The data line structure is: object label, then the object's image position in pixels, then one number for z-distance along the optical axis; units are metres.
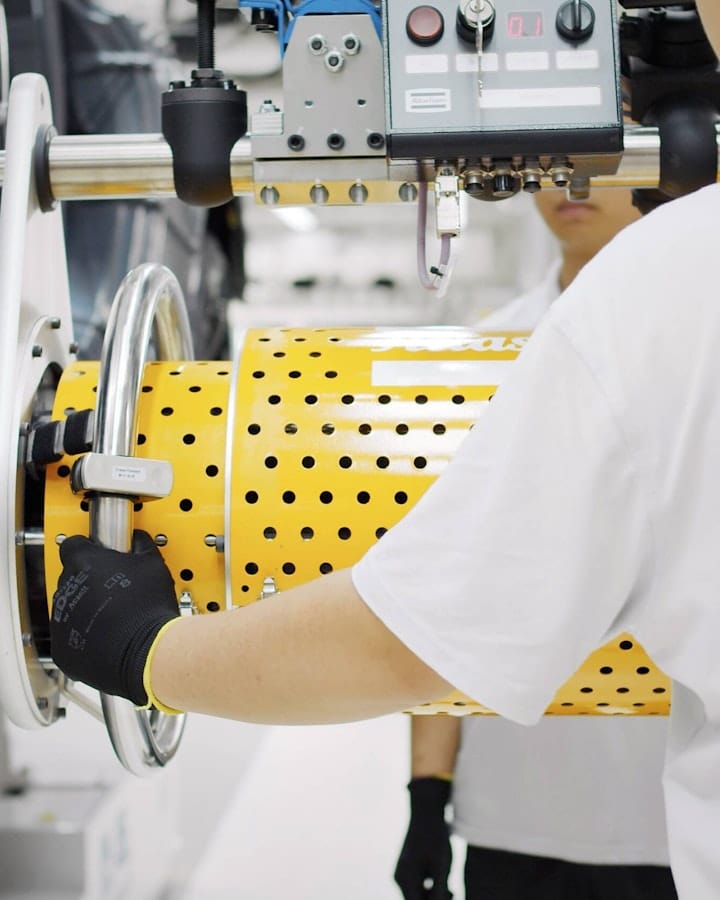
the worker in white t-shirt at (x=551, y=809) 1.52
